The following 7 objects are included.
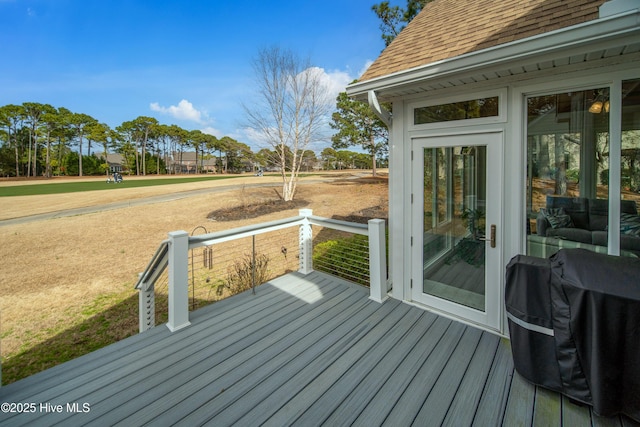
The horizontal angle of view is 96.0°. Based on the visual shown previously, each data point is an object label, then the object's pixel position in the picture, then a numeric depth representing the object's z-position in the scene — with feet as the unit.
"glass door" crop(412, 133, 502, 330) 9.21
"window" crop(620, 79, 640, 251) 7.00
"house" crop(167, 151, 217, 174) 186.98
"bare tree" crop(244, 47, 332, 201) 42.96
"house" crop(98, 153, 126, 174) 148.33
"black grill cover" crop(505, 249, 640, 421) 5.27
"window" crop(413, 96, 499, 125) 9.05
